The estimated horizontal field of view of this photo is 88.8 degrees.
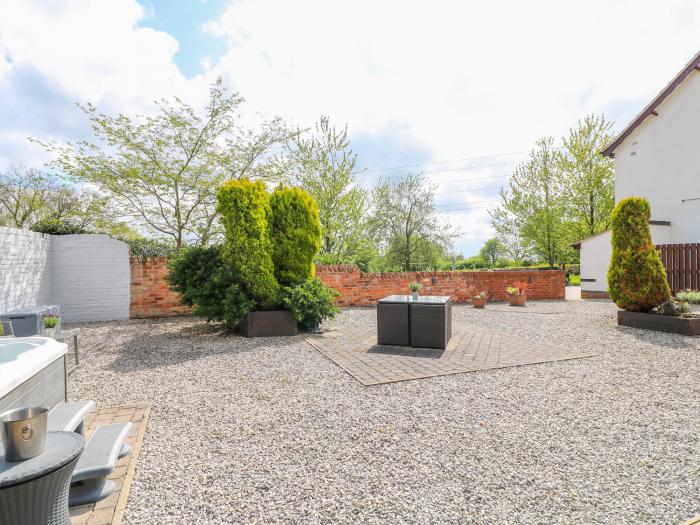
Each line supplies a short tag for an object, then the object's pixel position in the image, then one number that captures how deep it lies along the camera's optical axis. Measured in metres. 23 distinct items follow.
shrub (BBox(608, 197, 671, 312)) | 7.15
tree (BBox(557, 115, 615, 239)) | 17.56
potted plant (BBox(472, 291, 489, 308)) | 10.81
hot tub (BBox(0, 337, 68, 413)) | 2.18
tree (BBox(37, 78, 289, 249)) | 9.87
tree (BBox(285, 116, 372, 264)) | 14.81
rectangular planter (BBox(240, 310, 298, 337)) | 6.82
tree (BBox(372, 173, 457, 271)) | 18.98
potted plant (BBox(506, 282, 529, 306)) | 11.27
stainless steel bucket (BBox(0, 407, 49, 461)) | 1.53
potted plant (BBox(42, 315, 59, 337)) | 5.18
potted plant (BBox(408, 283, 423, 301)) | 5.89
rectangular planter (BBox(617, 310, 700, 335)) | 6.34
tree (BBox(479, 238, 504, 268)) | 38.14
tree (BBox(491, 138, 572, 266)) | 18.11
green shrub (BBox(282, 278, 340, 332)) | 6.89
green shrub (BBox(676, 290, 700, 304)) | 7.27
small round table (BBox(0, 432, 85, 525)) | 1.42
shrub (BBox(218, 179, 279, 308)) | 6.62
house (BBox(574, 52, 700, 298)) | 12.38
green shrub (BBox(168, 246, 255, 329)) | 6.68
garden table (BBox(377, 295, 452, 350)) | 5.54
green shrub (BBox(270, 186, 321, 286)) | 7.18
